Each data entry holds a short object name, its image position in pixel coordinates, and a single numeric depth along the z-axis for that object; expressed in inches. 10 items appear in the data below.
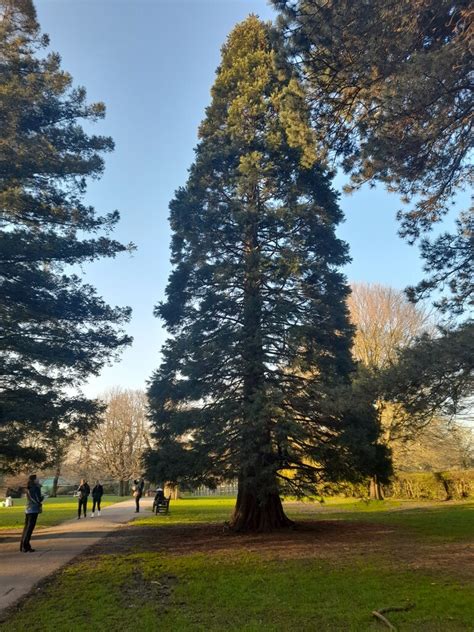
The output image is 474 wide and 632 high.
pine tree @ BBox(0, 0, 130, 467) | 476.7
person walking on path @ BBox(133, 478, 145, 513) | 959.7
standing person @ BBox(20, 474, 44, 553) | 426.9
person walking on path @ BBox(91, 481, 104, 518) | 905.5
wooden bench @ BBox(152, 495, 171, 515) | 900.0
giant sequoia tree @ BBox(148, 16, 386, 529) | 530.3
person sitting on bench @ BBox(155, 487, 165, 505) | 898.6
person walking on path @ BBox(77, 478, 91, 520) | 815.1
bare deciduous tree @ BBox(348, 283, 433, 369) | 1143.6
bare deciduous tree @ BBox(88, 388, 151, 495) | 1969.7
